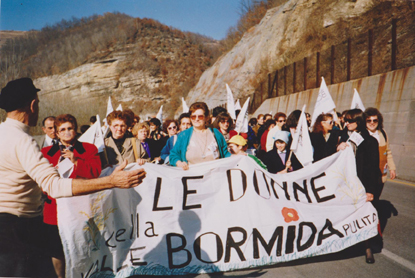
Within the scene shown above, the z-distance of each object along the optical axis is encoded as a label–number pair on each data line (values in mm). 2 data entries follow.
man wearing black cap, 2273
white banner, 3594
